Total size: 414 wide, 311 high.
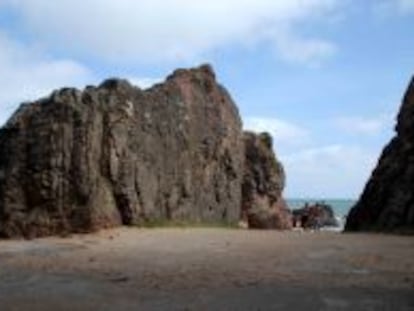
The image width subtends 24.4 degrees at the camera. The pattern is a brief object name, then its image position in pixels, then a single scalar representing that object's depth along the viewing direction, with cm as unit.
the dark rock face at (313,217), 5200
